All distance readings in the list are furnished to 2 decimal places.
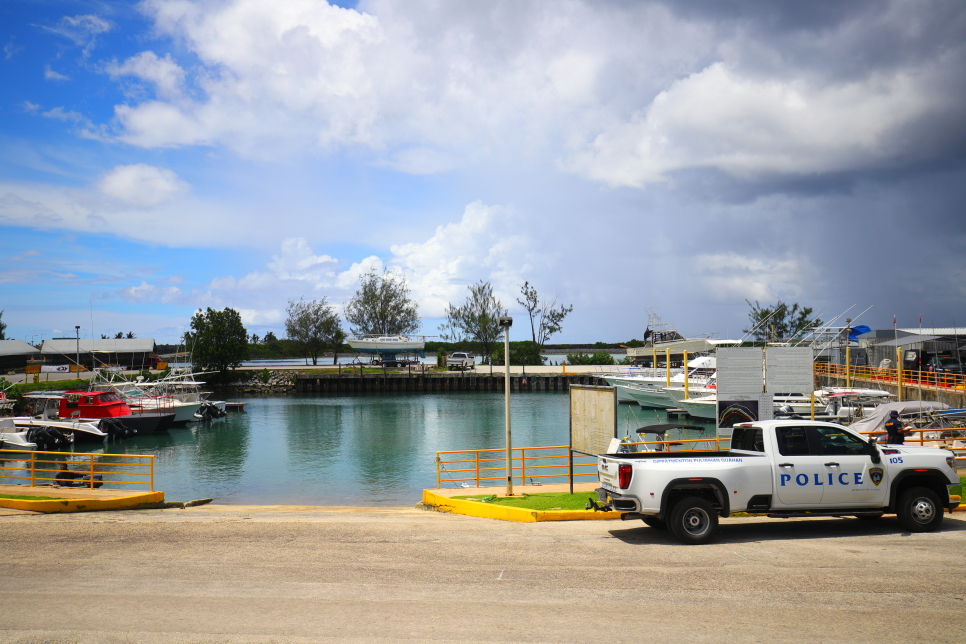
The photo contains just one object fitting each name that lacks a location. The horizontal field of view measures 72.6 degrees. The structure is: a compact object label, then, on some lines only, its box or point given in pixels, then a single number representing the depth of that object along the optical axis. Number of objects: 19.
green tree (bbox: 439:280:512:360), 101.88
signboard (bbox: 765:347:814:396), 17.52
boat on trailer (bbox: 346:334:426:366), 92.50
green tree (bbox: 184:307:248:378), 81.06
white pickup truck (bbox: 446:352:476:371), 86.81
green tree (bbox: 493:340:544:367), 94.81
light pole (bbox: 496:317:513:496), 14.94
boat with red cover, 43.00
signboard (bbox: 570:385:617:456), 13.44
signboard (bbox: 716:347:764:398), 17.44
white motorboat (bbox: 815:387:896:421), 33.50
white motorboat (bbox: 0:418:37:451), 33.88
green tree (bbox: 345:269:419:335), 104.62
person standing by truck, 14.33
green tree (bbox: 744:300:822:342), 85.50
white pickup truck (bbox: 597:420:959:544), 10.02
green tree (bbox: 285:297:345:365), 102.19
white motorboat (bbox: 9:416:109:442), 37.25
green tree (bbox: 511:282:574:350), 105.38
